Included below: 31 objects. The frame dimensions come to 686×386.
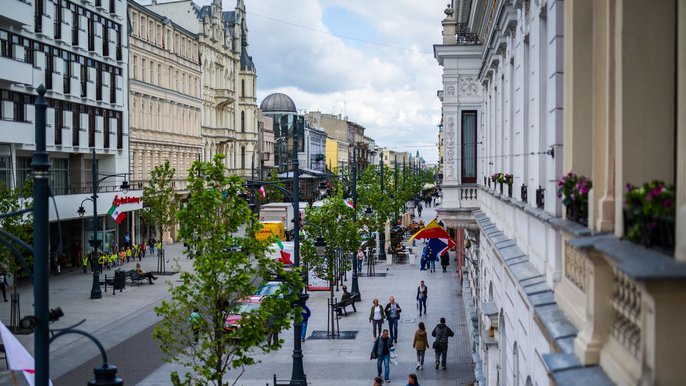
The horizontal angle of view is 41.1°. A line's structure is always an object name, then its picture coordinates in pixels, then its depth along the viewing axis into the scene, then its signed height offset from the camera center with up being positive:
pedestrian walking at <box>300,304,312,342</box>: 30.67 -5.05
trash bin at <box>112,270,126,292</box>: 43.50 -4.70
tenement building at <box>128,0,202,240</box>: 65.75 +6.73
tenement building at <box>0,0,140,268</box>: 43.59 +4.47
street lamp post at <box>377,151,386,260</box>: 62.00 -4.38
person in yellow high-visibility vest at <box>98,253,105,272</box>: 49.46 -4.22
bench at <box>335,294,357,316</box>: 35.42 -4.84
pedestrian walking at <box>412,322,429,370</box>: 26.08 -4.63
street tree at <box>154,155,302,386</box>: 16.44 -1.70
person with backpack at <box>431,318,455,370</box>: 26.20 -4.61
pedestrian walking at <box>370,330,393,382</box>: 24.70 -4.60
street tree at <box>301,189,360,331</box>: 37.19 -2.23
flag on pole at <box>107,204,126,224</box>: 48.15 -1.64
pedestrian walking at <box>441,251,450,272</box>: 52.62 -4.58
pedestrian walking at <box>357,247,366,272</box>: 50.92 -4.35
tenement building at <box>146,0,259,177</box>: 83.75 +10.31
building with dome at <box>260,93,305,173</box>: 149.88 +11.59
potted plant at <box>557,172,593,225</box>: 7.76 -0.11
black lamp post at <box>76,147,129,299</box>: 40.79 -3.73
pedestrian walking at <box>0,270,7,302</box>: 38.76 -4.44
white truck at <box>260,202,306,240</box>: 67.25 -2.28
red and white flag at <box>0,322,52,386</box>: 10.77 -2.08
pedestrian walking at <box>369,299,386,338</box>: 30.22 -4.47
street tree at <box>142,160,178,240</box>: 52.22 -1.20
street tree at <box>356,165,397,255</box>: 58.00 -1.34
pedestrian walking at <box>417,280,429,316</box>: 35.50 -4.46
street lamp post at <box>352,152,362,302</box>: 40.09 -4.62
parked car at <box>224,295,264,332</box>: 17.01 -3.96
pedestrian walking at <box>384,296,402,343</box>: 30.38 -4.47
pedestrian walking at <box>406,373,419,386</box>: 19.86 -4.31
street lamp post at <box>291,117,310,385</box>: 22.34 -3.69
